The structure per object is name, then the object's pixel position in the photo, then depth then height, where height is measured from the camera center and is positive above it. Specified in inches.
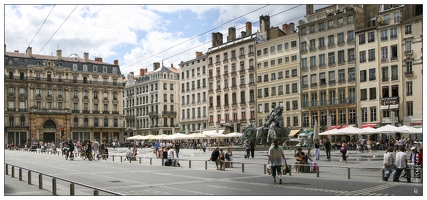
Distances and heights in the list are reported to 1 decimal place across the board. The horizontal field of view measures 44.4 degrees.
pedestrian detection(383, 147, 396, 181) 708.7 -64.7
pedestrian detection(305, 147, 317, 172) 870.4 -77.1
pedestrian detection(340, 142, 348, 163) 1135.6 -80.2
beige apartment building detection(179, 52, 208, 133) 3565.5 +161.8
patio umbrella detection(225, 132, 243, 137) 2183.9 -76.6
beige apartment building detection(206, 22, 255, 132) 3143.2 +221.1
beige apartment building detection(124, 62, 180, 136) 4269.2 +123.3
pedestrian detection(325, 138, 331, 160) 1274.7 -80.0
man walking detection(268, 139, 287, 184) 679.7 -50.6
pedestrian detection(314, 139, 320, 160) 1259.8 -84.6
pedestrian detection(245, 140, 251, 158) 1412.4 -89.0
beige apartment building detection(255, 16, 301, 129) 2844.5 +236.5
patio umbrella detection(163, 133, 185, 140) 2145.7 -79.4
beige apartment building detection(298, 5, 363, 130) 2541.8 +259.6
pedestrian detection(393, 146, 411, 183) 693.3 -61.2
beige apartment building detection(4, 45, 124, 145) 3582.7 +142.2
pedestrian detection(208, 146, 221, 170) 1026.6 -78.2
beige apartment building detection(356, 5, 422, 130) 2219.5 +229.5
